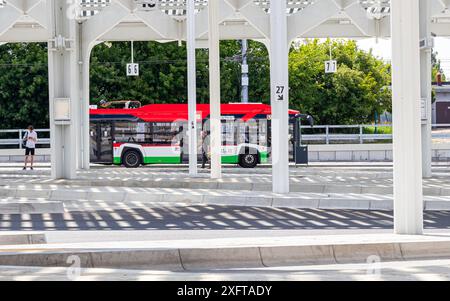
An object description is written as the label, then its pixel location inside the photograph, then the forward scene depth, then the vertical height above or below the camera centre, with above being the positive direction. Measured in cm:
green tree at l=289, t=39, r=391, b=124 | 5312 +322
